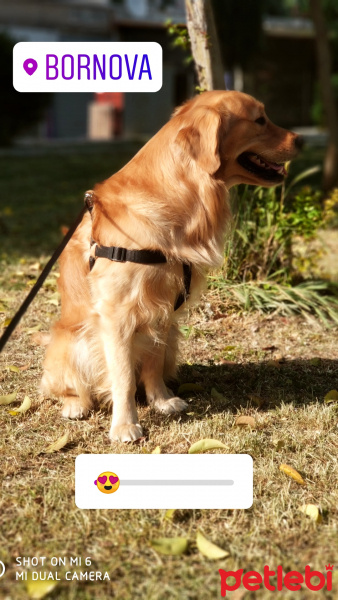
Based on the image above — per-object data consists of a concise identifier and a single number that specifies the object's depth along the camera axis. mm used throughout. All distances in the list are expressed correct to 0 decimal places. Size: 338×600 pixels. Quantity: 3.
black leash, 2805
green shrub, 5066
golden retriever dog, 3072
